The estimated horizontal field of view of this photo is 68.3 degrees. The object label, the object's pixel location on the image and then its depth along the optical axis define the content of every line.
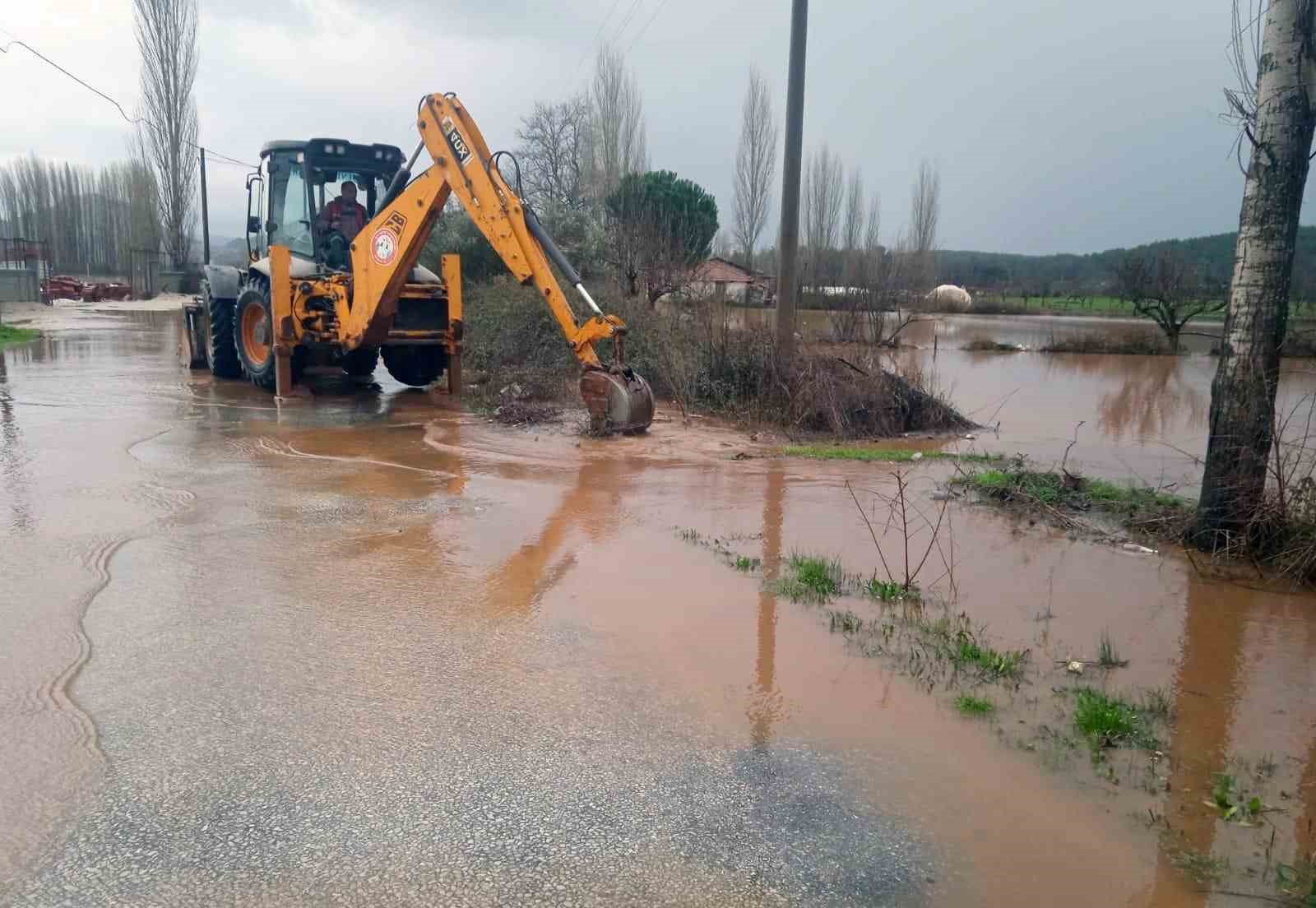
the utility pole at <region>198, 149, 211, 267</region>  27.12
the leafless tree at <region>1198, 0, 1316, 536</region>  6.47
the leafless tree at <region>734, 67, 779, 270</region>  43.47
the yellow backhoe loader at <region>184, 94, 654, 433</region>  11.39
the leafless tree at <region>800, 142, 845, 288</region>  48.43
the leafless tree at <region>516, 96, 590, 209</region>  38.72
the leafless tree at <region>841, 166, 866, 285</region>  50.60
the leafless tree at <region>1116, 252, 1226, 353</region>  30.52
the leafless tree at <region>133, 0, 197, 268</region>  40.28
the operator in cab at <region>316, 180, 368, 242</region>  14.12
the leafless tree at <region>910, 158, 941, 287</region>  55.57
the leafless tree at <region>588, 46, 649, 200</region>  38.28
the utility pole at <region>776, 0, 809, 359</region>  13.50
